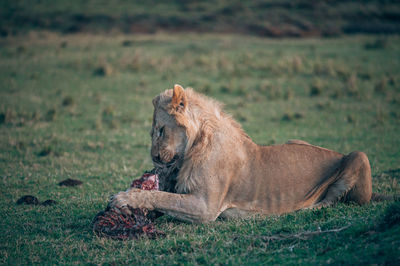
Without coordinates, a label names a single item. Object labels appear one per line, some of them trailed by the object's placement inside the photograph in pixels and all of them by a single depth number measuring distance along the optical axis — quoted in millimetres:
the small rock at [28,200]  14747
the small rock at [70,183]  17203
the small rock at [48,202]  14680
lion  11633
